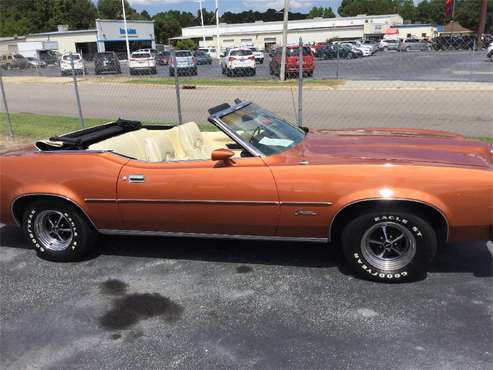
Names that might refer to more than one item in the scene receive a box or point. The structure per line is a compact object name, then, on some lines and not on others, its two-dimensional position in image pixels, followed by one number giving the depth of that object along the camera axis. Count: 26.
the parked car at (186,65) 26.58
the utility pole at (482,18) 62.97
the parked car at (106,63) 31.00
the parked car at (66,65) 32.38
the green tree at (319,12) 163.86
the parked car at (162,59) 43.09
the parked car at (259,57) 45.34
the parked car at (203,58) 45.12
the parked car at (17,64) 49.66
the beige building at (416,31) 95.44
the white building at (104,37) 68.19
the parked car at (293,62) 23.58
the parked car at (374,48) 56.59
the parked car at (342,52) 40.29
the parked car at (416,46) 55.72
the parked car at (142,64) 30.41
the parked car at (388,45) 66.00
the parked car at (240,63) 26.12
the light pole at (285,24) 20.39
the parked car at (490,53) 33.38
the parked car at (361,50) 49.33
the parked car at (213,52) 63.37
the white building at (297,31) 86.06
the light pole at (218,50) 53.74
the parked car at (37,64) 38.88
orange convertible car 3.44
